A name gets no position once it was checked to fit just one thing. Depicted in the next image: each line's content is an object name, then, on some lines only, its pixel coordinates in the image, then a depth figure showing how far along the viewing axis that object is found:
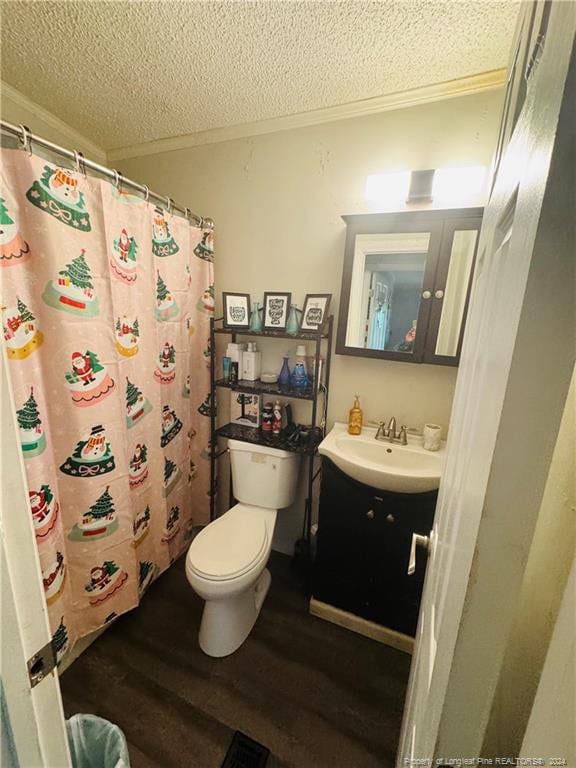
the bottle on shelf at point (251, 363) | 1.78
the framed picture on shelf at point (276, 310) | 1.68
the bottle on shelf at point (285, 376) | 1.72
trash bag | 0.84
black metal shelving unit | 1.58
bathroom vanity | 1.29
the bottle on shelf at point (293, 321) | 1.64
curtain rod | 0.92
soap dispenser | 1.58
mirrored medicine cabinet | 1.31
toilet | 1.32
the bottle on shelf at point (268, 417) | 1.75
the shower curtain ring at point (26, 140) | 0.92
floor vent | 1.05
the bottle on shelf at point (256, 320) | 1.70
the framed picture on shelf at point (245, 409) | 1.82
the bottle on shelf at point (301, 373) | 1.64
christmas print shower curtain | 1.00
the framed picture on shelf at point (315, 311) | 1.58
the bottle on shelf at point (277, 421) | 1.74
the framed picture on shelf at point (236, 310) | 1.75
